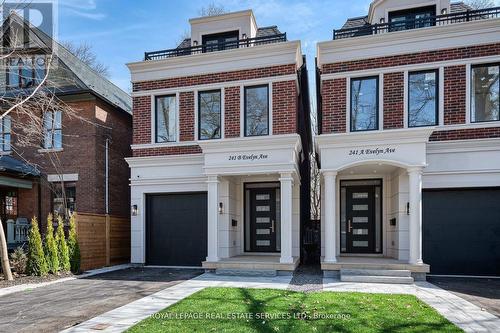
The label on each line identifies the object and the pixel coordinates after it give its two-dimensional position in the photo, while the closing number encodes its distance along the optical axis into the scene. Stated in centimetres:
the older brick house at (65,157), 1227
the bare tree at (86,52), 2441
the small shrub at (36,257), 955
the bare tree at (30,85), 1197
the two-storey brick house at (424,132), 925
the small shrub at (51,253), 977
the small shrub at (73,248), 1025
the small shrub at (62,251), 1001
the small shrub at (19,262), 984
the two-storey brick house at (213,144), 1041
